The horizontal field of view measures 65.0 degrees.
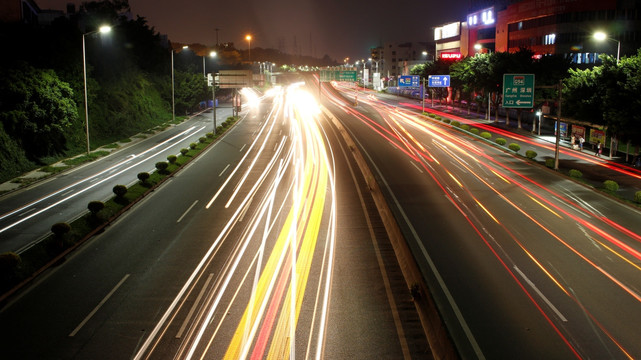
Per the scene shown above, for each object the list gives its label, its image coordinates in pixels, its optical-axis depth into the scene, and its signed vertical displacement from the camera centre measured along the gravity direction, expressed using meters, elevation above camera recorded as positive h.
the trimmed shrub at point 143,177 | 36.56 -5.06
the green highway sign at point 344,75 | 107.38 +6.69
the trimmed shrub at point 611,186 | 34.00 -5.34
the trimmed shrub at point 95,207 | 27.91 -5.52
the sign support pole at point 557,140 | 41.08 -2.78
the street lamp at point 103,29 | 38.71 +6.00
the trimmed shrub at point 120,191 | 31.66 -5.24
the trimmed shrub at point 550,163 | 43.05 -4.83
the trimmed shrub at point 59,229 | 23.67 -5.71
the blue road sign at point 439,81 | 93.19 +4.72
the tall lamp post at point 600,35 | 40.05 +5.64
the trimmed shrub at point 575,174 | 38.75 -5.17
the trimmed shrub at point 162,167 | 40.56 -4.81
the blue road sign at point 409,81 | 101.88 +5.00
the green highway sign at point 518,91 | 47.91 +1.45
